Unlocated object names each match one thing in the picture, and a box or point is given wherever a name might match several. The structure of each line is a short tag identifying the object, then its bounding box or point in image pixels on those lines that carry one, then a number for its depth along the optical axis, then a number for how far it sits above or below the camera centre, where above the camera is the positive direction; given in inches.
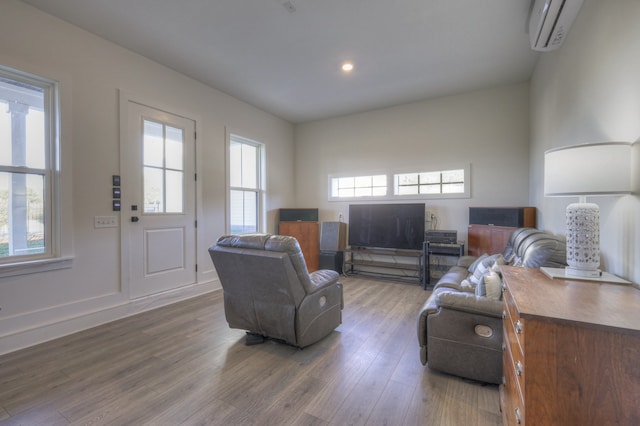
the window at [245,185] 183.0 +17.7
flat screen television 176.7 -10.3
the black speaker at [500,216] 138.6 -3.0
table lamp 51.3 +5.2
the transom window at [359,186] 201.6 +18.1
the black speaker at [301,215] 211.6 -3.8
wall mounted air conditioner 81.2 +59.7
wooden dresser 33.0 -19.0
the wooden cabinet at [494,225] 138.6 -7.8
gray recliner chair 84.2 -26.5
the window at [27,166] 95.2 +15.5
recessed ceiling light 138.0 +72.7
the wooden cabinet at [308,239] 203.9 -21.3
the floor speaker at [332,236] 198.1 -18.7
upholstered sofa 69.9 -30.4
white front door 125.6 +4.7
